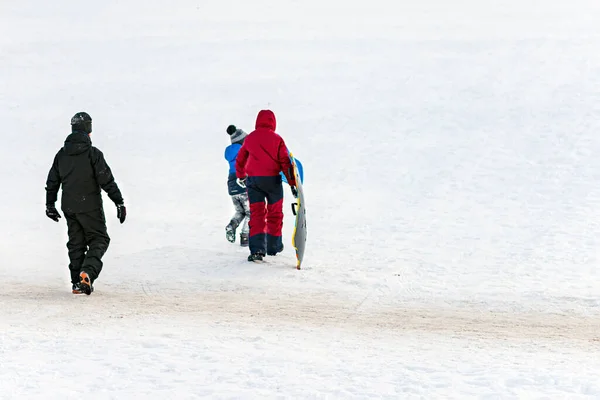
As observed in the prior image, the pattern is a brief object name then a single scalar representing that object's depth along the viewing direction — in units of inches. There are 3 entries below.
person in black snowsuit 661.3
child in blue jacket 869.2
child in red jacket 779.4
